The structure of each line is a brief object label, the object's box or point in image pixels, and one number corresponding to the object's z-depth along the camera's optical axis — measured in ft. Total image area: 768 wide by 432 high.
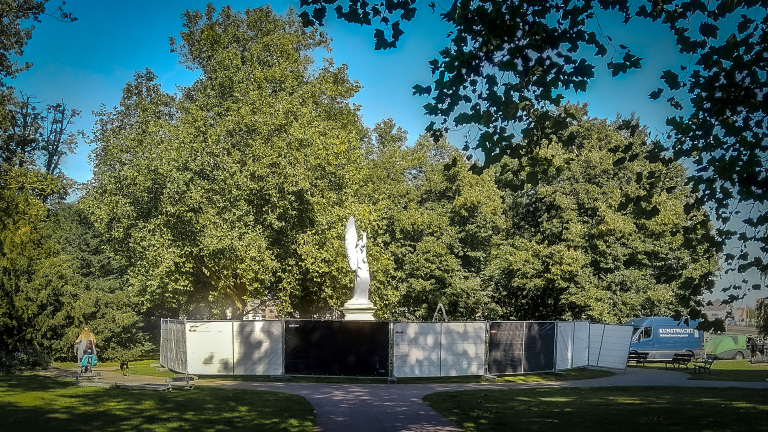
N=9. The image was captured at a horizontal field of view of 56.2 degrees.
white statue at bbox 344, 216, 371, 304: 84.43
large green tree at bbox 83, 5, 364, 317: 103.76
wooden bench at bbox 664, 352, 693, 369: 102.75
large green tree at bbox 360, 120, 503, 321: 134.41
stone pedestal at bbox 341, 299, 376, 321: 83.10
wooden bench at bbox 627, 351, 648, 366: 120.67
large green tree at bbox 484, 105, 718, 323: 130.31
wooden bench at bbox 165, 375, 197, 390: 64.04
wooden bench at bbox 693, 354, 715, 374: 93.17
